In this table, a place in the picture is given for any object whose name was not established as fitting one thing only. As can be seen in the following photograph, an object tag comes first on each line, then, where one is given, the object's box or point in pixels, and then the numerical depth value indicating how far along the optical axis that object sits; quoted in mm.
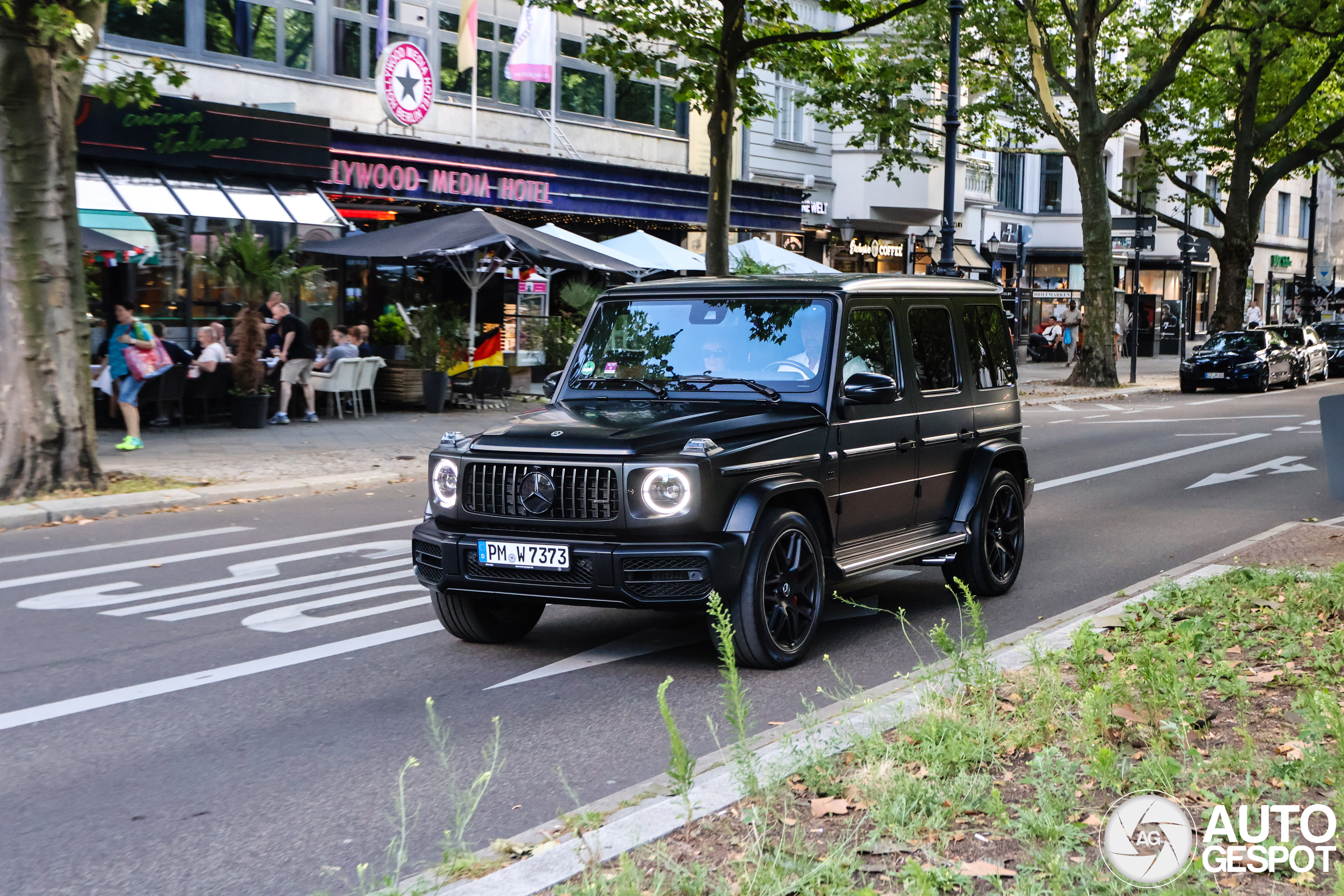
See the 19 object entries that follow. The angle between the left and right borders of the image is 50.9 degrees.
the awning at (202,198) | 19547
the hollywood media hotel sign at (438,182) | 23938
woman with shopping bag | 16297
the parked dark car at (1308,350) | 36938
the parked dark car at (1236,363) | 33375
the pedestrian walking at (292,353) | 19531
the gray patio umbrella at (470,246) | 21359
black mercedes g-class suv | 6426
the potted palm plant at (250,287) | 18719
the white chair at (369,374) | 20875
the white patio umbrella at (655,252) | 25766
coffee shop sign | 41094
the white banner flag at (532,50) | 25375
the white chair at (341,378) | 20344
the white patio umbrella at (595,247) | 24531
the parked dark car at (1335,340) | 42625
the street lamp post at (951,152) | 25547
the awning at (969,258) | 45781
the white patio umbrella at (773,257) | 28359
